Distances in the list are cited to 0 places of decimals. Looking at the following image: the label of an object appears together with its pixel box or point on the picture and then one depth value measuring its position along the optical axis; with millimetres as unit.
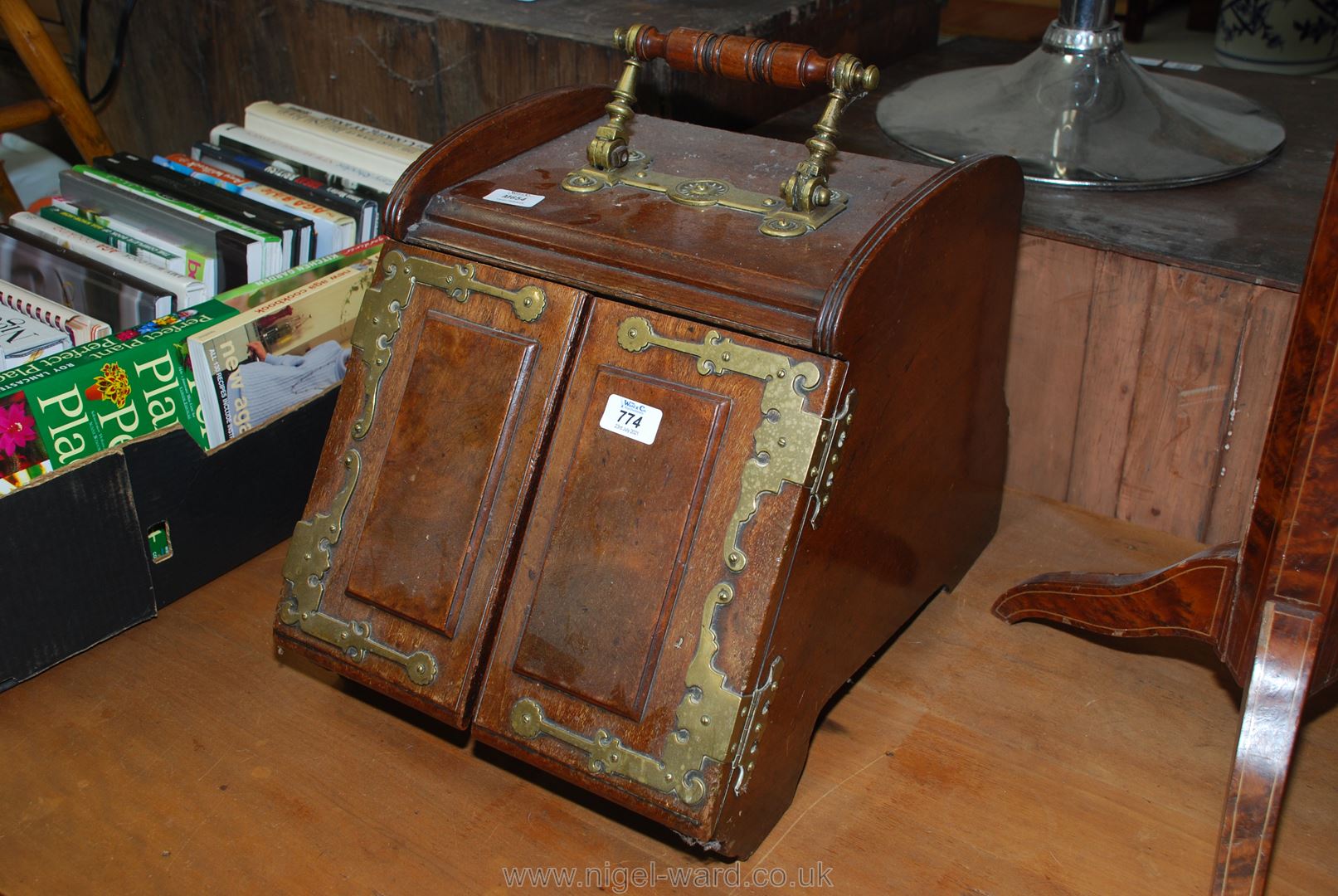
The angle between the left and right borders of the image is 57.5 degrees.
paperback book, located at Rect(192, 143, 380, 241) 1536
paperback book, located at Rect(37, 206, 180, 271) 1462
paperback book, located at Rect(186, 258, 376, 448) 1303
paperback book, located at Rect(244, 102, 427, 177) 1618
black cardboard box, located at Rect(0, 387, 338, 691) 1175
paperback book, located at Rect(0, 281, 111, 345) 1315
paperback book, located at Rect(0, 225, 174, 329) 1388
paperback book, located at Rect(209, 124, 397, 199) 1613
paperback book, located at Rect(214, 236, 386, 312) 1350
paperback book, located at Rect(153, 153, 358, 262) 1509
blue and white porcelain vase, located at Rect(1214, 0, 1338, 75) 2199
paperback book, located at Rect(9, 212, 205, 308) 1396
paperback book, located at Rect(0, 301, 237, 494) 1167
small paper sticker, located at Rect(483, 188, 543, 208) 1156
